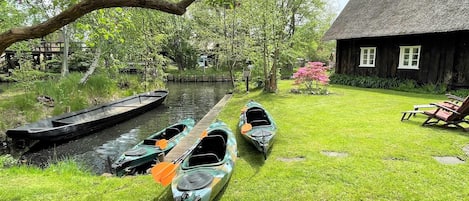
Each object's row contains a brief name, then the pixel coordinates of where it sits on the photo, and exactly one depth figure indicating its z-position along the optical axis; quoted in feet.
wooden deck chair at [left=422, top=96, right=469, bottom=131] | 21.77
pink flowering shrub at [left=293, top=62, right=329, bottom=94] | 45.50
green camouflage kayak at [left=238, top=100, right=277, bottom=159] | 18.06
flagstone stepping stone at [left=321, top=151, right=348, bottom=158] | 18.62
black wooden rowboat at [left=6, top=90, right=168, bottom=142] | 28.01
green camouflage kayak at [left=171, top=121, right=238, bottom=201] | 12.25
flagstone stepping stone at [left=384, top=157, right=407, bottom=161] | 17.66
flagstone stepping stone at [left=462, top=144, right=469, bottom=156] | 18.57
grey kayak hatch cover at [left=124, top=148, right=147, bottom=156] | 22.30
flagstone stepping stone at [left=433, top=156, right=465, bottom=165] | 16.92
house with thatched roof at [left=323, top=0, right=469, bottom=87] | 43.55
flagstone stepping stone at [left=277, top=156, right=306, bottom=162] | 18.19
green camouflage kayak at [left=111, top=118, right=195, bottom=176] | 21.36
